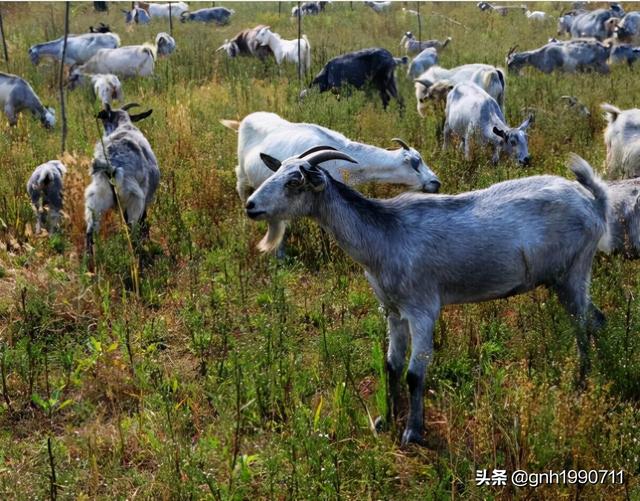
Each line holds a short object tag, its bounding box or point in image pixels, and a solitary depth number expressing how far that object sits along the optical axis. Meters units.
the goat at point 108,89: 12.96
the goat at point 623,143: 7.07
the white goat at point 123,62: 16.73
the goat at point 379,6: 30.94
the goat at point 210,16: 30.64
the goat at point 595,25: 23.45
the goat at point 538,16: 27.66
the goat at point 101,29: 22.33
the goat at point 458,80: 11.02
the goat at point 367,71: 13.59
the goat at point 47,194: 6.75
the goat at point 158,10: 34.19
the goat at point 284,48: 15.74
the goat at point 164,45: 19.39
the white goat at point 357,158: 6.63
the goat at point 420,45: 20.38
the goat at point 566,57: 17.11
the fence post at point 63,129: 8.05
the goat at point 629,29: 21.47
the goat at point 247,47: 19.25
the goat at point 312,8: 30.98
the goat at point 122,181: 6.17
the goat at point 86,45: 19.19
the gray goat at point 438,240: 3.91
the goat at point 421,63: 16.41
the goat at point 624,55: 17.67
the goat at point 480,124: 8.34
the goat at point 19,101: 11.43
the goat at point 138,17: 29.21
